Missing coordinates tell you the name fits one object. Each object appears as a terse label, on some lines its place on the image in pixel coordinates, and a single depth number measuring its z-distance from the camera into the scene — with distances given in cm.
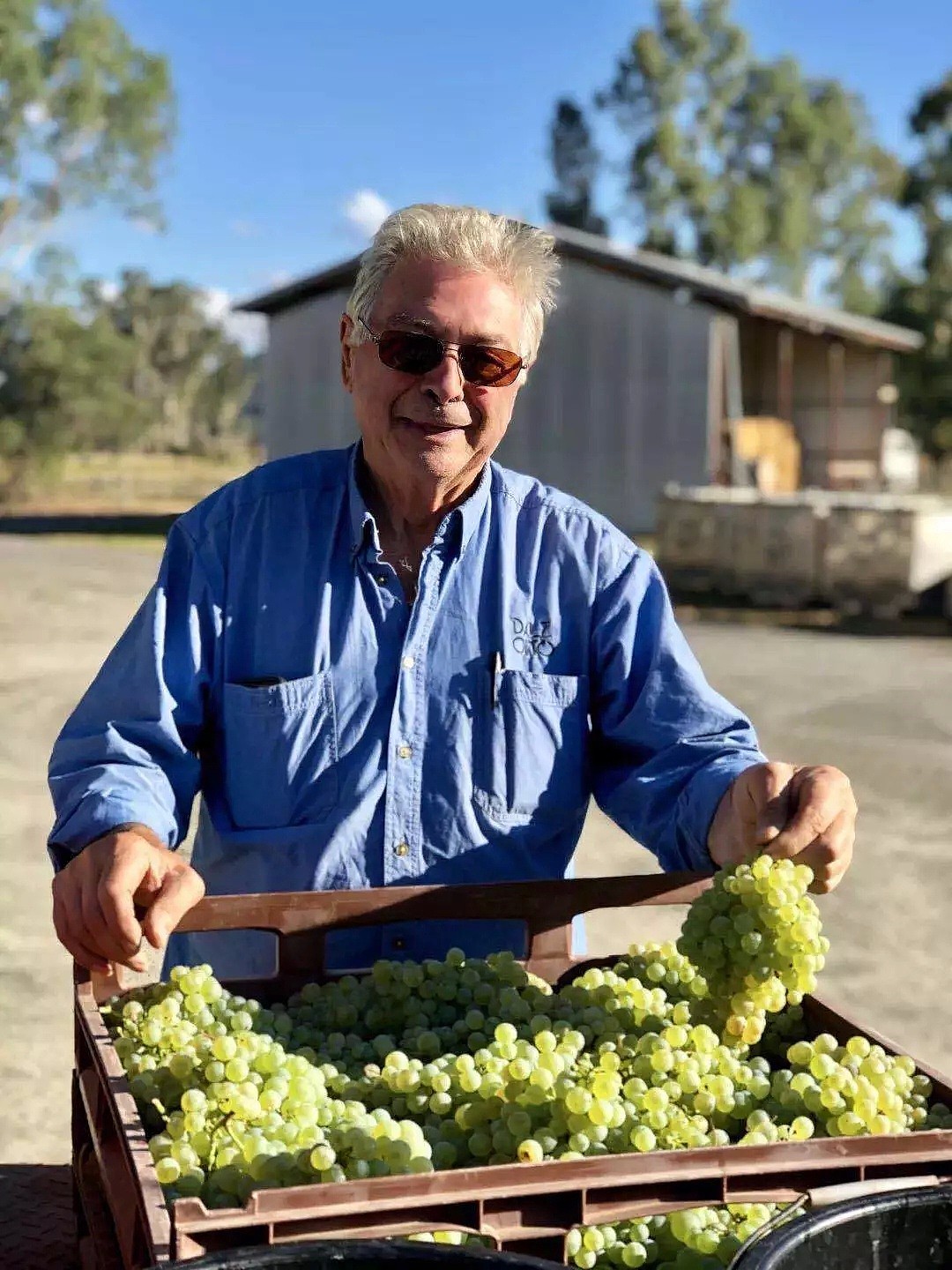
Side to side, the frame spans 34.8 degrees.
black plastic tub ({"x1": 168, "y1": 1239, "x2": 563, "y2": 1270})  109
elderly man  221
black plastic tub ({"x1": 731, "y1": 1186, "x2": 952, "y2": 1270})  115
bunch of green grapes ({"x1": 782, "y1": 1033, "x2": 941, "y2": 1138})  150
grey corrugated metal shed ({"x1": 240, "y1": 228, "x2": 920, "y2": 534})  2389
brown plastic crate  118
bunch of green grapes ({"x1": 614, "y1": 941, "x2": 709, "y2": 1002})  191
